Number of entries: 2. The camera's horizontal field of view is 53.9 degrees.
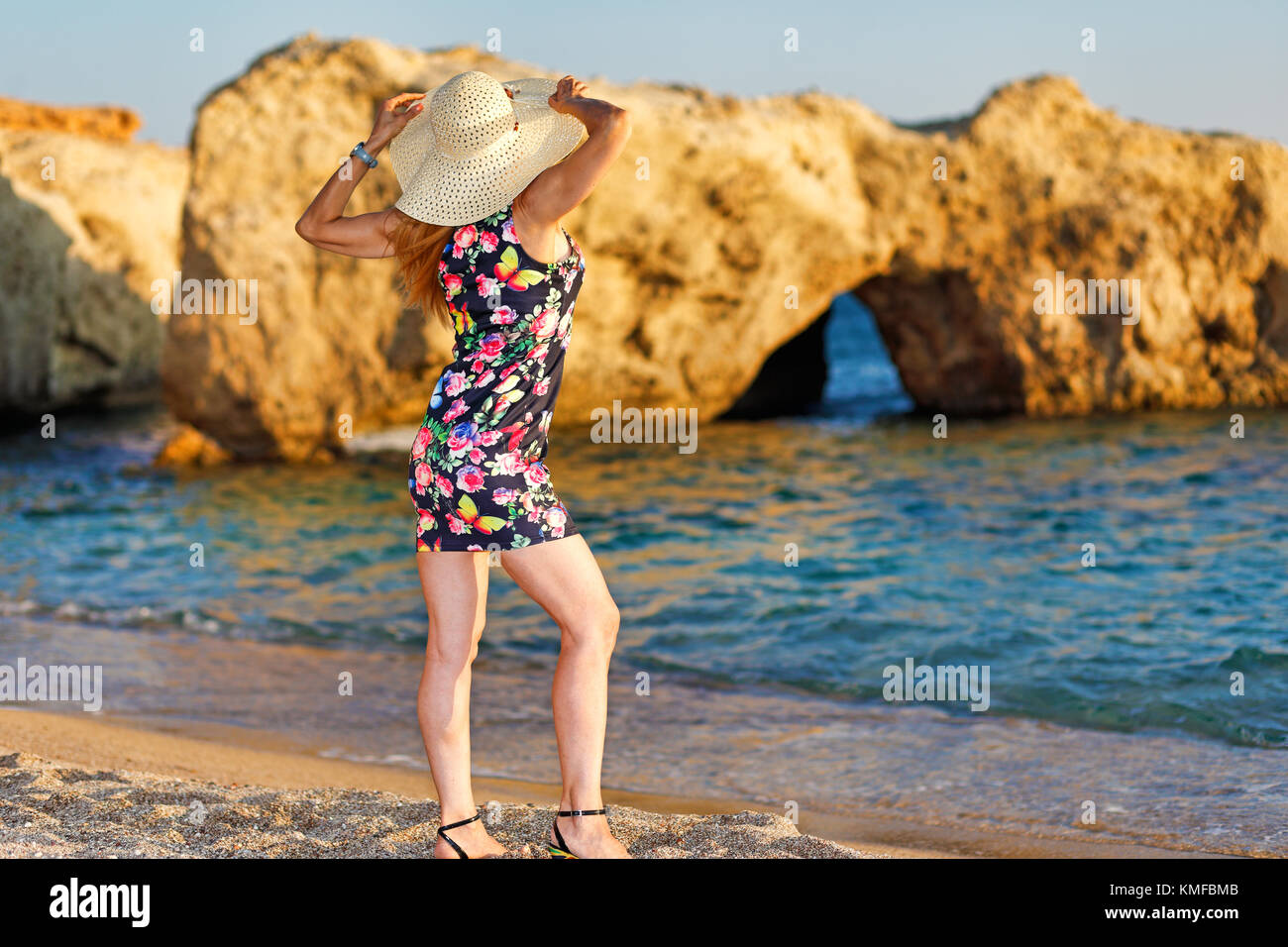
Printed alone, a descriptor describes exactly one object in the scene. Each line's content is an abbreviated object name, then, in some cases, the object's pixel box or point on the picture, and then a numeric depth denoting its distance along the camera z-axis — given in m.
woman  3.00
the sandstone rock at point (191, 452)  14.67
